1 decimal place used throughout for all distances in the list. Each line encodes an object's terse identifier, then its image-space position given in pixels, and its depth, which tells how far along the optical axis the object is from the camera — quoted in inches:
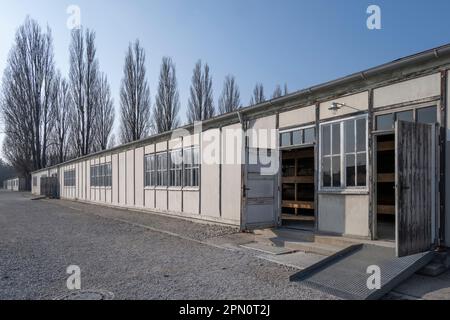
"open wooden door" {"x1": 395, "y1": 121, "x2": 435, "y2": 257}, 211.8
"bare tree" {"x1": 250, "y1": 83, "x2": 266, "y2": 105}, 1558.4
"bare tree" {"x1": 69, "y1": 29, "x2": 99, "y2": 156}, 1425.9
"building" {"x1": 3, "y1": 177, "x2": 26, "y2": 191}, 2212.1
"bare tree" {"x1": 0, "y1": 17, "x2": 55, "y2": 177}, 1557.6
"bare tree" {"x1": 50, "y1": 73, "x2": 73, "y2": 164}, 1592.0
